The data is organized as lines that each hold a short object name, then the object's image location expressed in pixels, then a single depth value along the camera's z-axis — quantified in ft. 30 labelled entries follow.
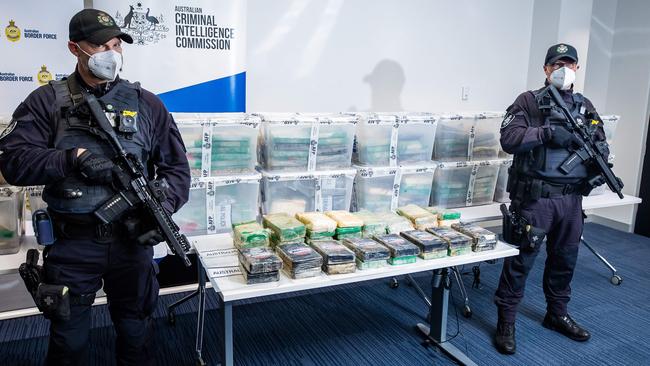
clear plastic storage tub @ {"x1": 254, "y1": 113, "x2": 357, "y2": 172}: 9.16
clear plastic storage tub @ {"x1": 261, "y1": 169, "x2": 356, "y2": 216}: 9.36
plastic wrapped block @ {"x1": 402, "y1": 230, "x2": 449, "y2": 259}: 7.45
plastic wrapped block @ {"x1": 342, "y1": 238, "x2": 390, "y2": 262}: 7.00
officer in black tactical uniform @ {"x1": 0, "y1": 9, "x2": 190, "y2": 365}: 5.78
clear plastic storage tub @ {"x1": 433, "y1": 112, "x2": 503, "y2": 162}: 10.88
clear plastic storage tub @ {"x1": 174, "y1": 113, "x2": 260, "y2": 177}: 8.72
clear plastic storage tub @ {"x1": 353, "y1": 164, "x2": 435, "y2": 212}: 10.00
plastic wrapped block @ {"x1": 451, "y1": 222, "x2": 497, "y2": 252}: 7.90
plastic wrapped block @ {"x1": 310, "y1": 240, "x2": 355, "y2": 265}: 6.79
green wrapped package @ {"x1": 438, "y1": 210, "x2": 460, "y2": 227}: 8.69
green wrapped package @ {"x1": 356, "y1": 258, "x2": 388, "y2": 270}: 7.02
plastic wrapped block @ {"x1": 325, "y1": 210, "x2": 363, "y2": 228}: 7.94
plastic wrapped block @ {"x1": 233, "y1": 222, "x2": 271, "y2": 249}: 7.16
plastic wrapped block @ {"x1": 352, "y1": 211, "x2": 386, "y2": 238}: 8.07
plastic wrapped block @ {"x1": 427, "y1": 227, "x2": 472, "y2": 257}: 7.66
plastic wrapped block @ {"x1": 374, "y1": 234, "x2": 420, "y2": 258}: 7.20
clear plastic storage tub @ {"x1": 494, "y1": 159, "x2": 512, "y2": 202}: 11.56
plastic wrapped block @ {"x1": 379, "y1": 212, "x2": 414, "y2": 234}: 8.31
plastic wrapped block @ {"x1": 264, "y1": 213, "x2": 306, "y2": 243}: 7.38
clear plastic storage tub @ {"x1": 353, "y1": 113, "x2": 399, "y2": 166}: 9.90
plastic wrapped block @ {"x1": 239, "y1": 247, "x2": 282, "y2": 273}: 6.36
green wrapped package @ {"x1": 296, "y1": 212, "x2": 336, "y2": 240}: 7.66
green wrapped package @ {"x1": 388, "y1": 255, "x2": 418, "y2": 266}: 7.19
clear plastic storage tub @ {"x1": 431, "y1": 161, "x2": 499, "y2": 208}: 10.93
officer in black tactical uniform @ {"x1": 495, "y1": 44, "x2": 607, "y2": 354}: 8.70
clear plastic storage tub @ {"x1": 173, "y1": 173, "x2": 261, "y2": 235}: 8.95
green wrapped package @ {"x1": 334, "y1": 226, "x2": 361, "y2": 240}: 7.88
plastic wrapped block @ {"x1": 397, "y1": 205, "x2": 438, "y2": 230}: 8.53
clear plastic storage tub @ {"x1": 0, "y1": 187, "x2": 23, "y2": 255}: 7.60
